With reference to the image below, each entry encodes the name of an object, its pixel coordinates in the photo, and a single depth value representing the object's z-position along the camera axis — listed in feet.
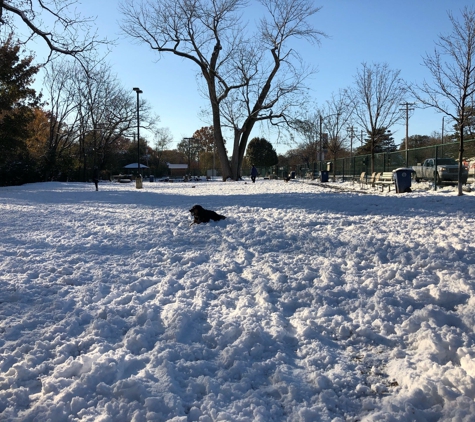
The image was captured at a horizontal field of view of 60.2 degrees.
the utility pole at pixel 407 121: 143.72
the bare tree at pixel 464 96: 42.68
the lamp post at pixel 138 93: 119.67
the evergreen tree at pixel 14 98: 69.67
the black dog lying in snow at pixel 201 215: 27.02
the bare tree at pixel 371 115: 89.56
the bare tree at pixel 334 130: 124.84
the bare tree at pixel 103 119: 134.82
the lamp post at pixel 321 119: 119.46
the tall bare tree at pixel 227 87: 97.19
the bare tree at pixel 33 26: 41.29
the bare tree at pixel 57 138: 107.45
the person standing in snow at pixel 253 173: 105.09
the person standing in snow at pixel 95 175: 71.31
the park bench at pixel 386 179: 56.54
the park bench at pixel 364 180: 73.20
